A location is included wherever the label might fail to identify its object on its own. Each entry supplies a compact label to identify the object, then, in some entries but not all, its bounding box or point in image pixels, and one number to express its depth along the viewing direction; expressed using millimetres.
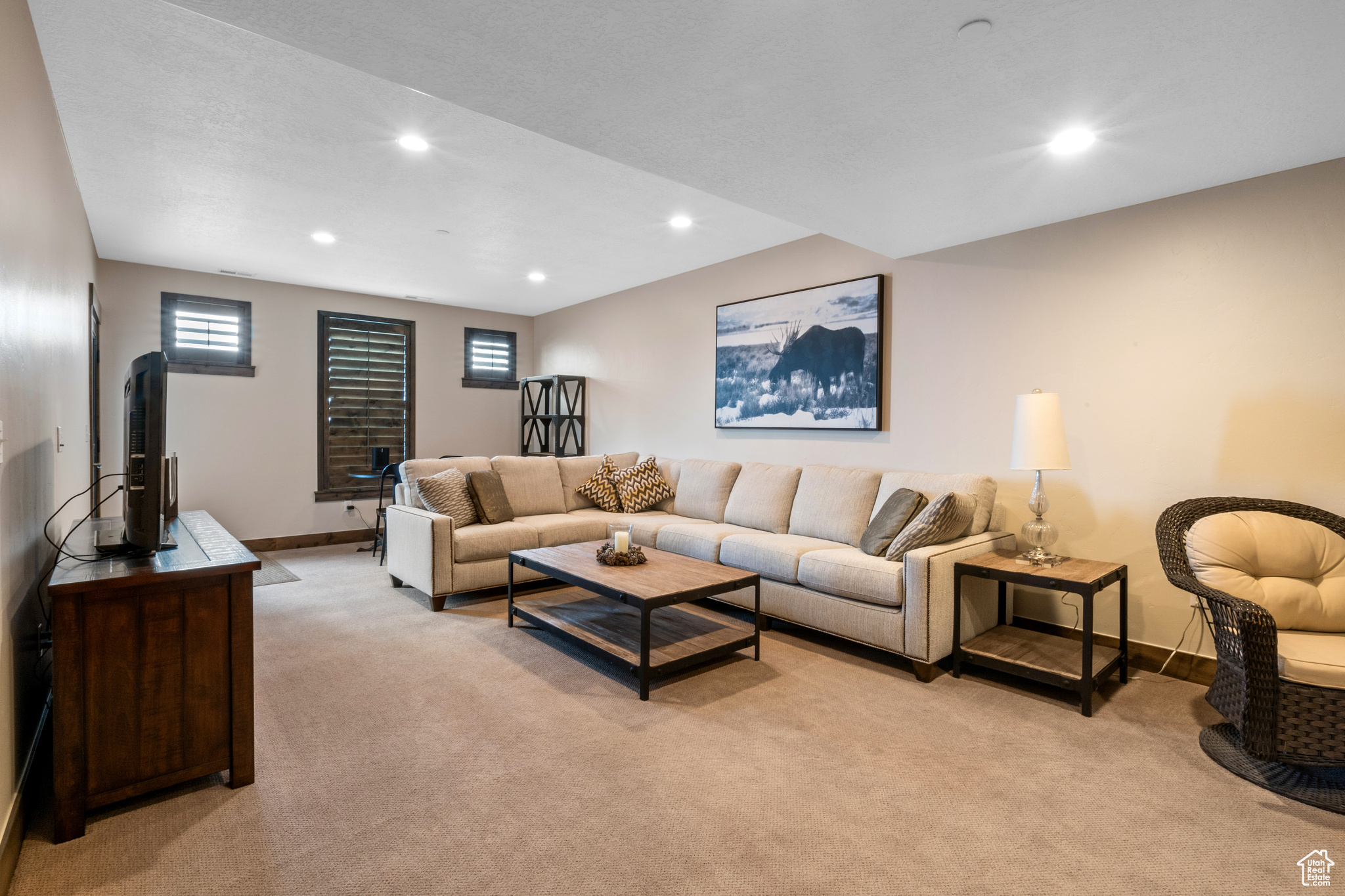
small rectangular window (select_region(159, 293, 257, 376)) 5500
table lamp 3051
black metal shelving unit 6844
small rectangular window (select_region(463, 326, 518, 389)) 7285
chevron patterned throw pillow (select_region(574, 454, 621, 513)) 5363
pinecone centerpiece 3480
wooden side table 2699
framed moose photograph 4297
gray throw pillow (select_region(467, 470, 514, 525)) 4570
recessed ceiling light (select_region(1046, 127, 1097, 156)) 2432
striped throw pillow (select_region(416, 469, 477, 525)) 4418
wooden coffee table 2893
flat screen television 2100
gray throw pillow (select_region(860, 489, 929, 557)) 3398
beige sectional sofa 3123
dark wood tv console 1814
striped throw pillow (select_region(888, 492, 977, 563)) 3172
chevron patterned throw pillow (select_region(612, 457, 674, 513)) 5266
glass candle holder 3496
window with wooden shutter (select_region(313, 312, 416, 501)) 6320
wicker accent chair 2070
